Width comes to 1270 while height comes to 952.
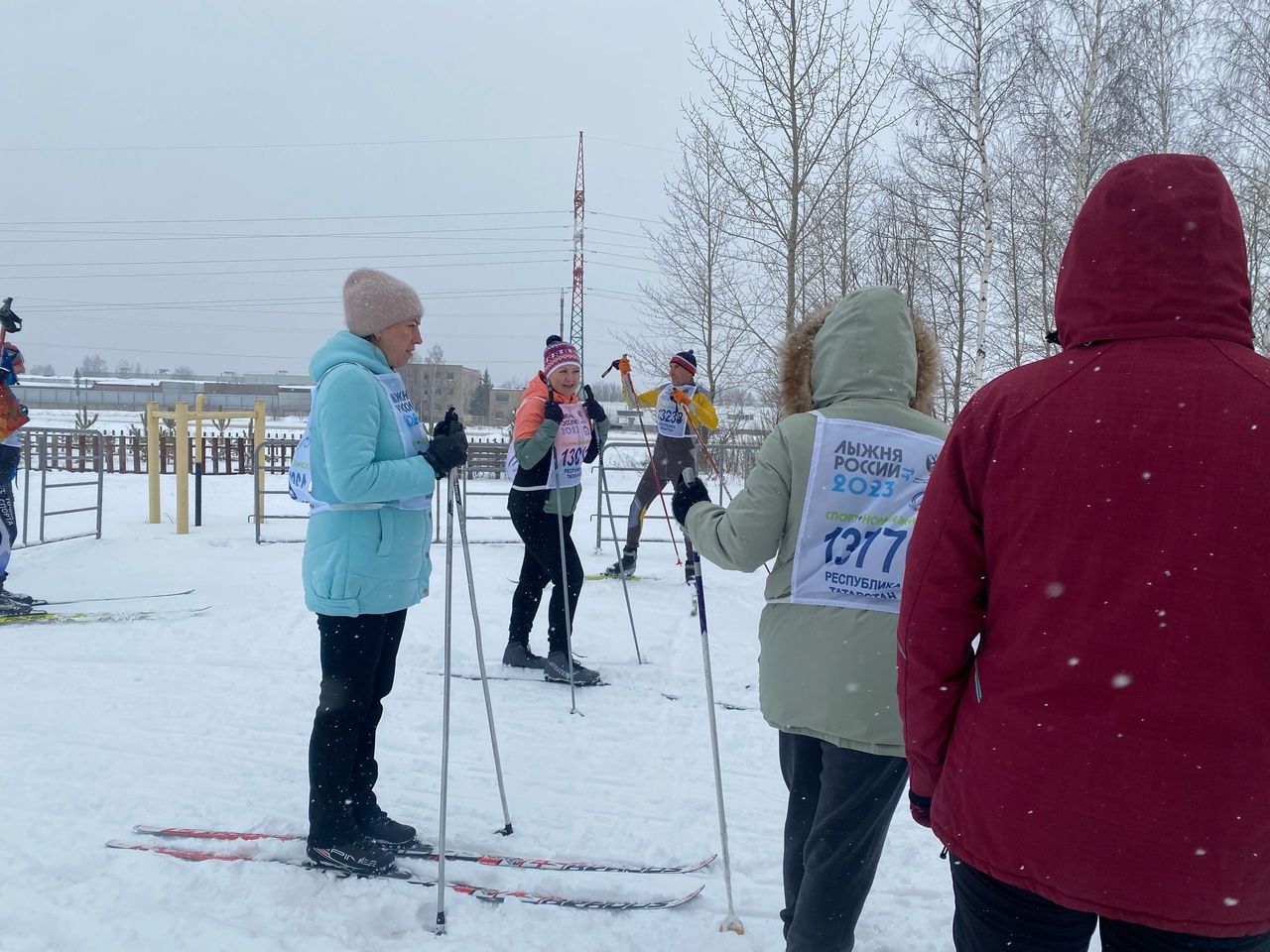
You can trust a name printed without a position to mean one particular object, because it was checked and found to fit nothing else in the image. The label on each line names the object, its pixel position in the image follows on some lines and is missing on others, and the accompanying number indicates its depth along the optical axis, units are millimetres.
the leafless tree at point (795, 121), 10883
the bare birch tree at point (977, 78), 11629
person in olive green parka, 1920
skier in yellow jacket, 7234
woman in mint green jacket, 2572
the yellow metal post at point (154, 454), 9875
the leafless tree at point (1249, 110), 10648
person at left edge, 5821
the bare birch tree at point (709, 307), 14555
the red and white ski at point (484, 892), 2609
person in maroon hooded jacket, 1109
